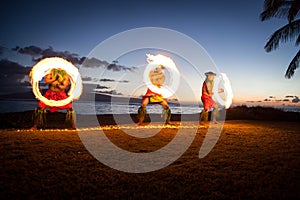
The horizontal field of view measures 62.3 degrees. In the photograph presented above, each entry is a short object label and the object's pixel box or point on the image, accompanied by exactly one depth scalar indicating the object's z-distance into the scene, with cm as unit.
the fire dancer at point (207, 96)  1356
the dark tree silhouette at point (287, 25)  1459
